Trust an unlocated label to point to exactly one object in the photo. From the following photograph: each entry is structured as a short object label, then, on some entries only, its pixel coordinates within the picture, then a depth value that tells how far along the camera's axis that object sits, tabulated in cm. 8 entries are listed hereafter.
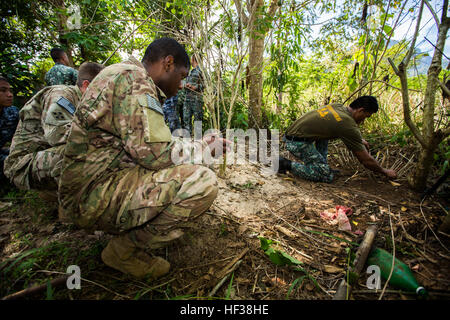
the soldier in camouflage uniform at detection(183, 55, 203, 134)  392
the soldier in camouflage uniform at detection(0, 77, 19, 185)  251
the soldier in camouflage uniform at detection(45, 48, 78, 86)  339
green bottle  115
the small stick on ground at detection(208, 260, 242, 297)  117
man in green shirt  266
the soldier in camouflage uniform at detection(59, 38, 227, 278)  108
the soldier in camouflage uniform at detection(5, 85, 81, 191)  158
